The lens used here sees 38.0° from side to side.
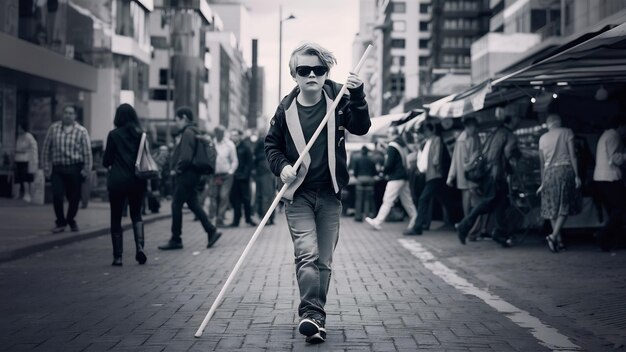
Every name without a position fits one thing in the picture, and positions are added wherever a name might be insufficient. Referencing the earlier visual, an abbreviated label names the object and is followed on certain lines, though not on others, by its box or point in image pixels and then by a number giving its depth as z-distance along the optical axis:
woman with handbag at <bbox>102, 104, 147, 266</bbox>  9.97
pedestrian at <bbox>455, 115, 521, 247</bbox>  12.41
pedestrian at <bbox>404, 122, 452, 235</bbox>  15.17
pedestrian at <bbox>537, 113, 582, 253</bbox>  11.48
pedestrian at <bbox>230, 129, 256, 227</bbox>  17.38
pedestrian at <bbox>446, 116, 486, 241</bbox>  13.66
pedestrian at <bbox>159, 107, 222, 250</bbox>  12.08
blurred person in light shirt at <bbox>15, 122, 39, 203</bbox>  21.34
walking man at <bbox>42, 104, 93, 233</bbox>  13.10
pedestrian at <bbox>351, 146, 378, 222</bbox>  20.03
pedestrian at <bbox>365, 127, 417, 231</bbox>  16.61
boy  5.45
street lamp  46.12
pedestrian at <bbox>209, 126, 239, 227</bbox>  16.42
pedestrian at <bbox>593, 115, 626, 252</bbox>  11.32
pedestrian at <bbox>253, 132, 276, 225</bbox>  18.08
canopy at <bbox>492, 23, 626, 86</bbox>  7.75
